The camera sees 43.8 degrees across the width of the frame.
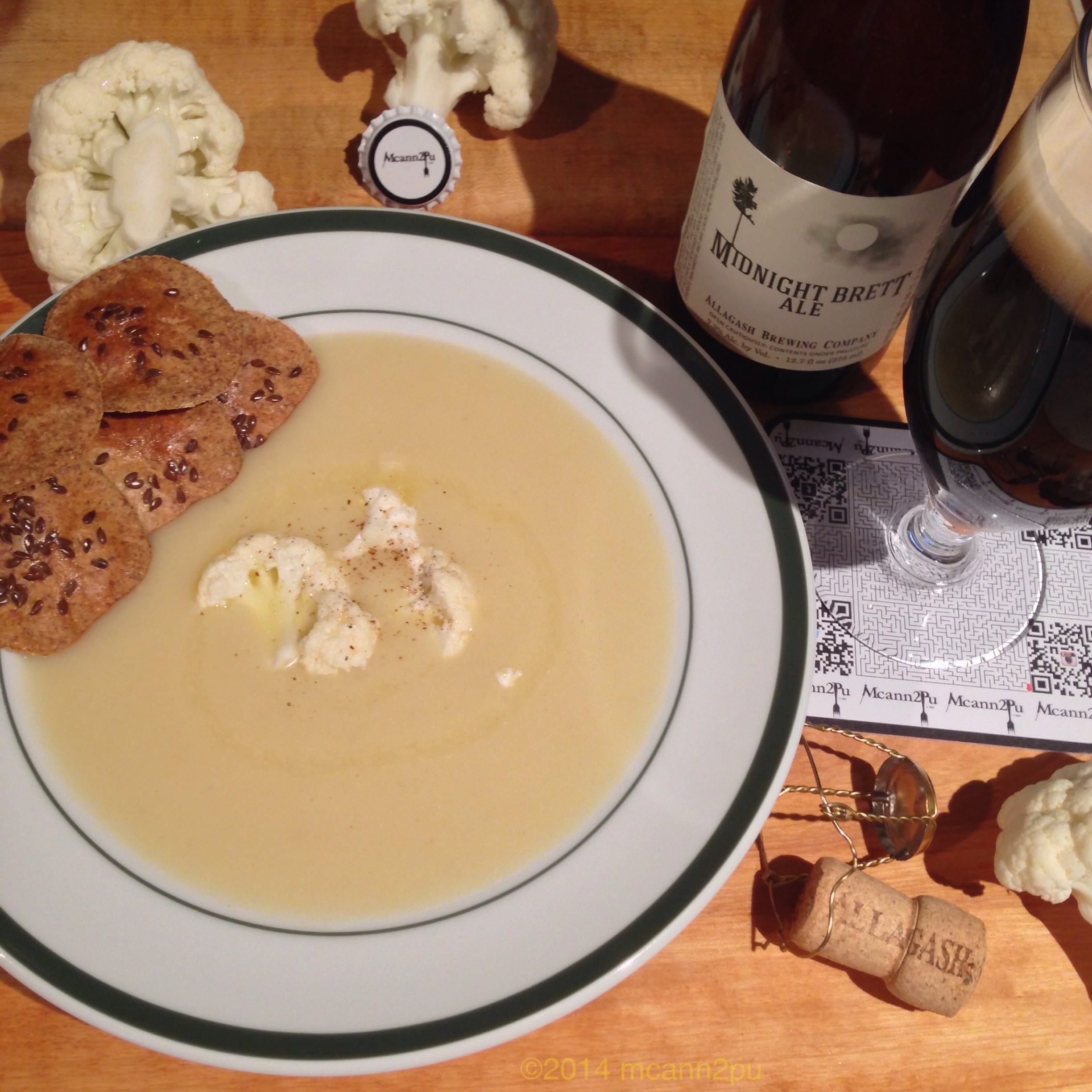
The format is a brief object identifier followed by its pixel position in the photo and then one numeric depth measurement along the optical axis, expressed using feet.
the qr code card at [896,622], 1.30
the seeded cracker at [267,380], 1.31
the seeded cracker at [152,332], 1.24
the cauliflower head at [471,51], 1.44
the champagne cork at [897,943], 1.16
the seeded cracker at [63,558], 1.19
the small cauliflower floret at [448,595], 1.24
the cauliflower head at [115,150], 1.36
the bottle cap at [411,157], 1.46
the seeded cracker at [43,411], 1.19
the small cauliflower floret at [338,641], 1.22
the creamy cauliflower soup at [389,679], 1.16
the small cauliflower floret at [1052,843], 1.17
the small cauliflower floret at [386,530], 1.28
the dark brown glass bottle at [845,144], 1.17
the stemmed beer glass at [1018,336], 0.98
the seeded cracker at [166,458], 1.24
